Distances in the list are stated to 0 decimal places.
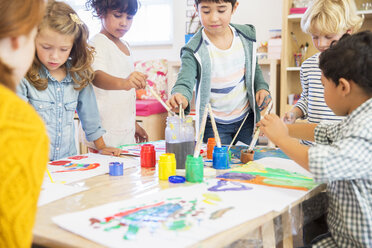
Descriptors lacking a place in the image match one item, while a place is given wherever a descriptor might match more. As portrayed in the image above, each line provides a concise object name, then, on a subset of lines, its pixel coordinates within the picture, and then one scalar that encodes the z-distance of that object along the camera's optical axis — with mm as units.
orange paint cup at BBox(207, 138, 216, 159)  1328
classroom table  668
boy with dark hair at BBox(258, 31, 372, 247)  818
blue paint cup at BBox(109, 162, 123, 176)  1090
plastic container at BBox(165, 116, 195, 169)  1163
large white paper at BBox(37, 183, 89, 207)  880
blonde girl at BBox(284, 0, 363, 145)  1474
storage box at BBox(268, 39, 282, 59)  3303
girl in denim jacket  1312
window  4176
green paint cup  1004
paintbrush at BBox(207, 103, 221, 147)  1229
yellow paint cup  1046
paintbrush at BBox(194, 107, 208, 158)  1086
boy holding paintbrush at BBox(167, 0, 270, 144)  1589
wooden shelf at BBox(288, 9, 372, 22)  2917
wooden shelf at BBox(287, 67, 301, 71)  3149
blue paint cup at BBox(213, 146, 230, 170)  1158
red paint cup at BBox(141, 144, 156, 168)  1188
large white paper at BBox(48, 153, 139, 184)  1084
